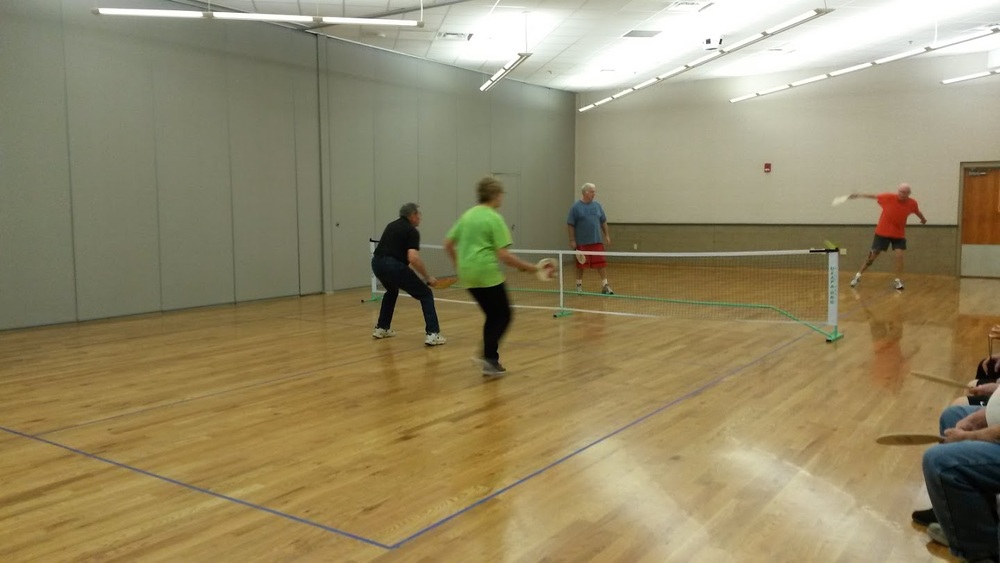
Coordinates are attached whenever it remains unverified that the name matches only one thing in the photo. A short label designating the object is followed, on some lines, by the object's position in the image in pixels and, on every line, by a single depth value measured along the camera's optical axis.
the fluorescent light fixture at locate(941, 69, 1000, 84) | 13.16
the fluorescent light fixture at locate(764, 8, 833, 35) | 9.48
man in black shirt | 7.57
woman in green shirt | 5.80
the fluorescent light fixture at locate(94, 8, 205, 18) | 7.99
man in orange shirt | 12.44
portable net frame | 9.88
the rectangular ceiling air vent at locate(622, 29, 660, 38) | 12.39
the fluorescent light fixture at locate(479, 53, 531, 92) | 11.71
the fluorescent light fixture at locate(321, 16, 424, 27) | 8.53
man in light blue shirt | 11.48
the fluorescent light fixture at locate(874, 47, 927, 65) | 11.81
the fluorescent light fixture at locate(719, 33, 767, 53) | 10.96
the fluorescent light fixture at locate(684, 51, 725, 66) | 12.41
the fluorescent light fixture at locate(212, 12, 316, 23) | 8.19
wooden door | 14.72
